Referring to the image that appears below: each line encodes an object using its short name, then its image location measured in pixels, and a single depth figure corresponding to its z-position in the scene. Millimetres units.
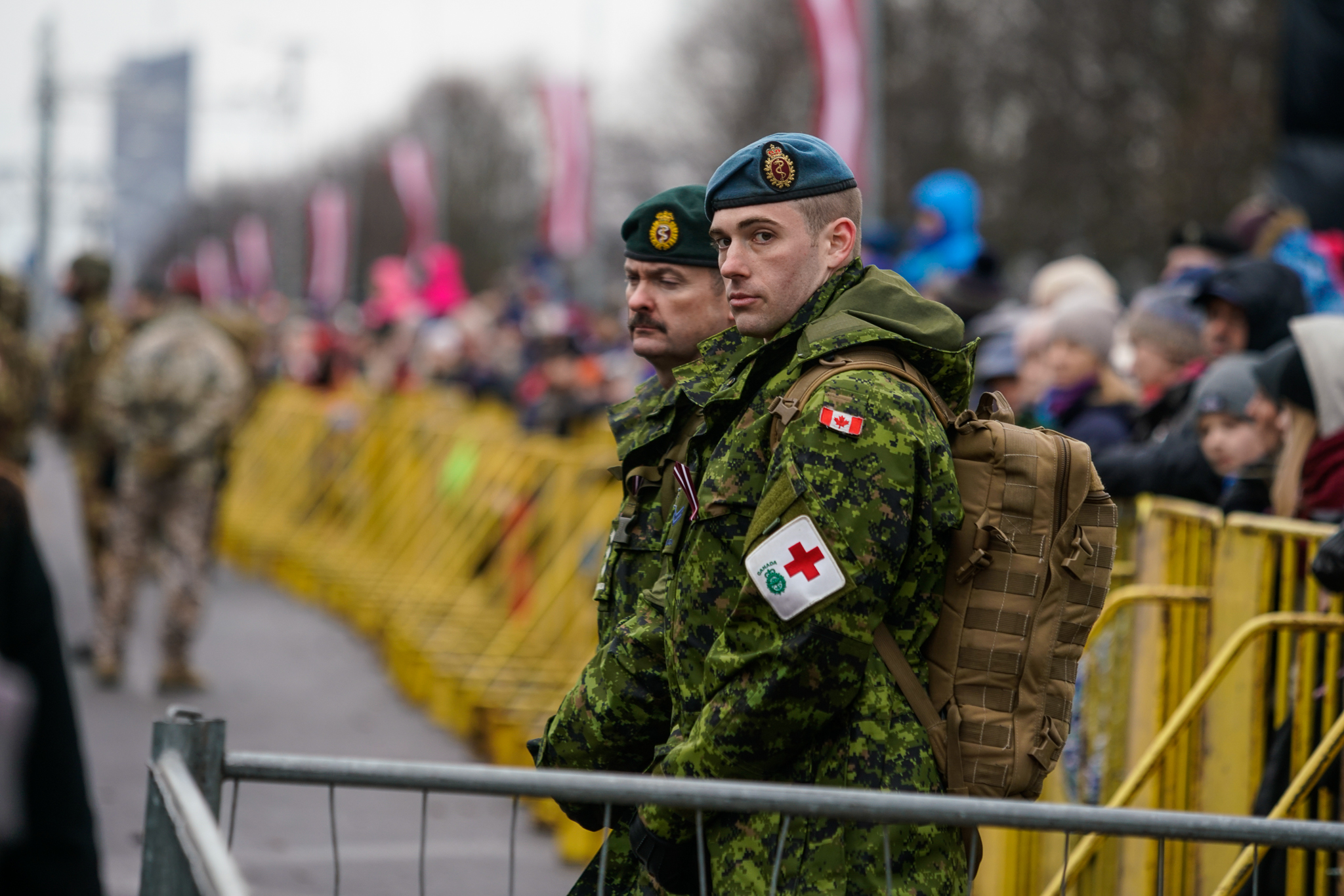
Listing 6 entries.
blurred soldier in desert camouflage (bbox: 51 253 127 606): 21156
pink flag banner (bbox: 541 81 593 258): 38562
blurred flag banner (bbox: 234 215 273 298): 97687
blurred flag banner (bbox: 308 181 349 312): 73437
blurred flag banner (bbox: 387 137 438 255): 60062
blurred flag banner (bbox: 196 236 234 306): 109375
